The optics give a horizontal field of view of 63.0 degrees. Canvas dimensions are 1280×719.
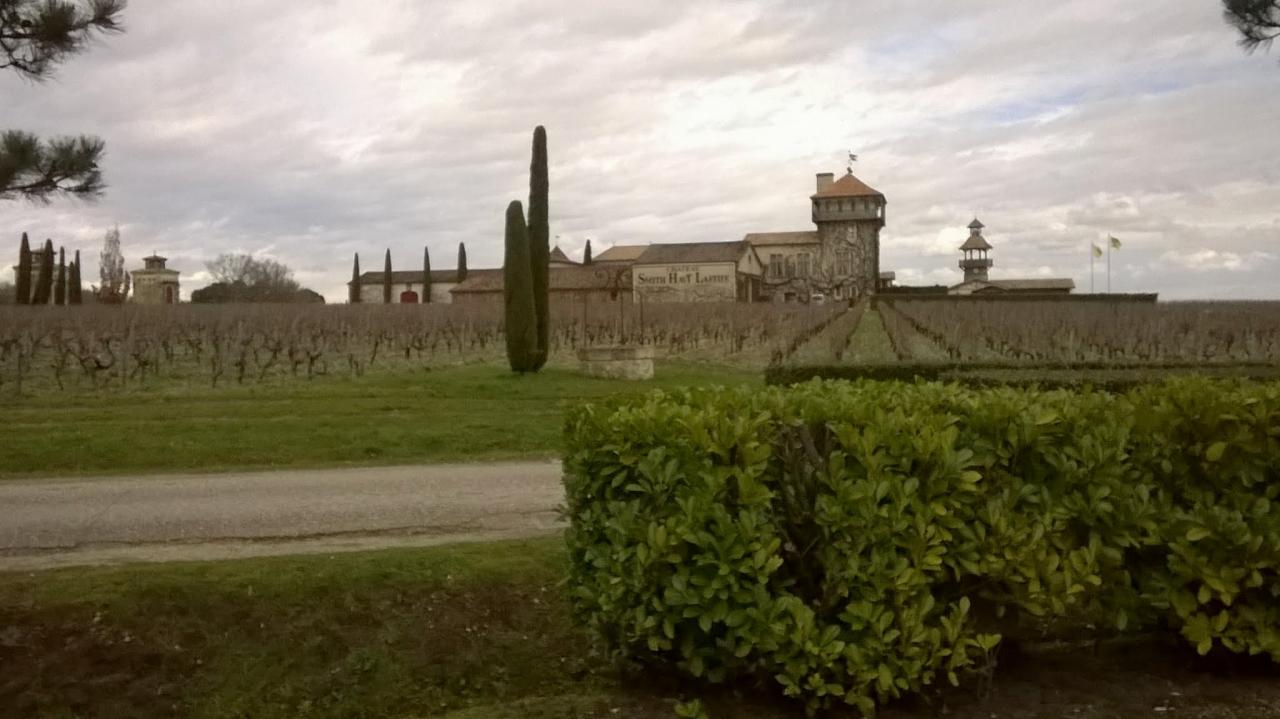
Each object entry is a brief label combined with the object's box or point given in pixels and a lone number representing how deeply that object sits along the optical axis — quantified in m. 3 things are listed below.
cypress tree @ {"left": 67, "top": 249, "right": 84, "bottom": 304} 51.62
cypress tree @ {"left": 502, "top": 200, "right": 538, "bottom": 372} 22.66
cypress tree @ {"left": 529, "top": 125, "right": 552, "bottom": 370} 24.50
